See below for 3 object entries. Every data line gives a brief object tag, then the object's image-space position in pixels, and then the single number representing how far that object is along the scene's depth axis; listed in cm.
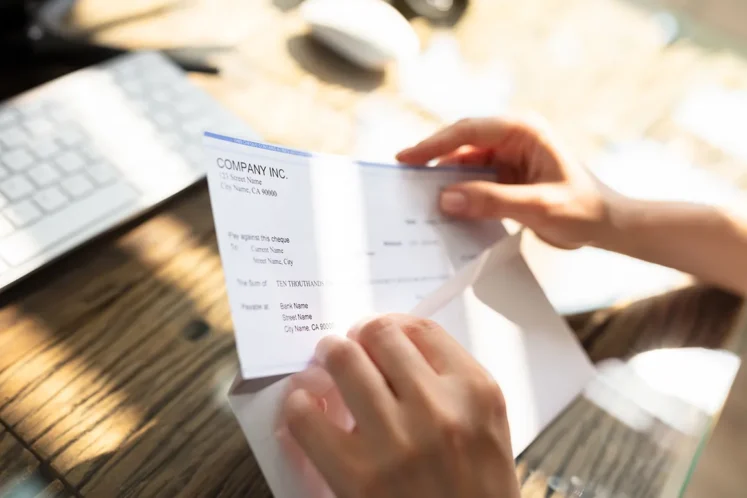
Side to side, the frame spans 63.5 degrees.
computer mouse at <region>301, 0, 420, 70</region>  66
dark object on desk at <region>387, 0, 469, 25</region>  76
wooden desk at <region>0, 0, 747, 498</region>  38
